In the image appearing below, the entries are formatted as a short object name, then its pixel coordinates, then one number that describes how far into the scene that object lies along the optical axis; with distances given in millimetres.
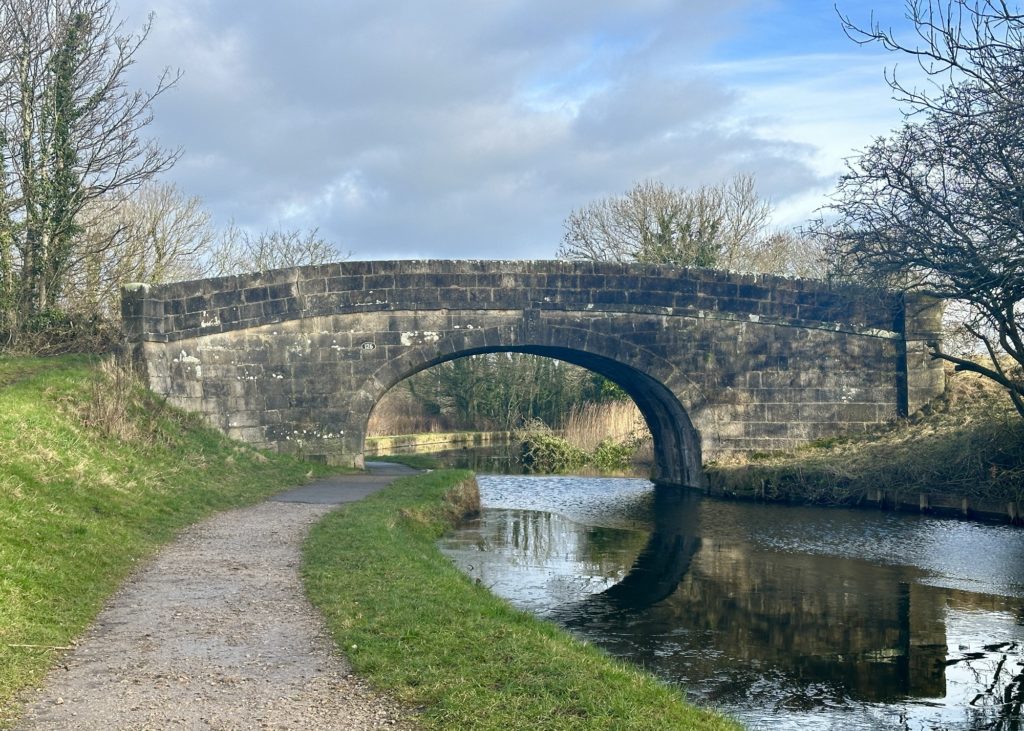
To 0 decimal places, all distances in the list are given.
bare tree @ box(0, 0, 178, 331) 17438
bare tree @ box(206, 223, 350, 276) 36969
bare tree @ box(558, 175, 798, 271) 30516
